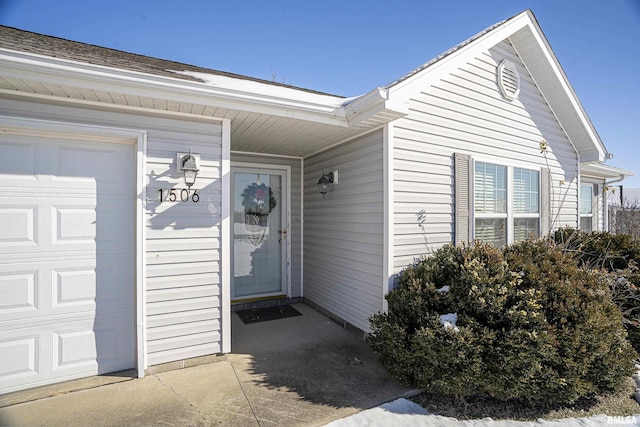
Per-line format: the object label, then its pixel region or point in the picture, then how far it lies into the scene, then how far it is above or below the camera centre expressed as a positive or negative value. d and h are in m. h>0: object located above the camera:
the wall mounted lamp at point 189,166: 3.18 +0.49
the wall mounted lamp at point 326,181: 4.69 +0.51
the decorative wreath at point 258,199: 5.36 +0.26
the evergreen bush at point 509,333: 2.55 -1.07
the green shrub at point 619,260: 3.67 -0.66
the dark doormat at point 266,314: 4.80 -1.68
